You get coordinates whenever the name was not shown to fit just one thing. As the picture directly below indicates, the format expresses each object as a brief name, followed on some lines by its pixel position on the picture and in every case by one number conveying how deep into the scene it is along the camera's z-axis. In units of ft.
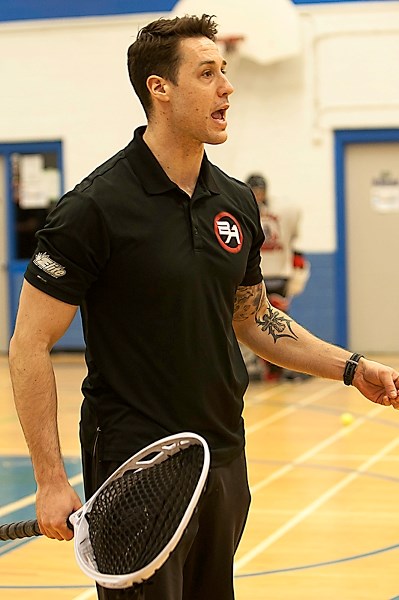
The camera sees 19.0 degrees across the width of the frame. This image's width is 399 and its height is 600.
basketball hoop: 51.52
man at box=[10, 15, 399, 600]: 10.43
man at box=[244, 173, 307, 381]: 44.11
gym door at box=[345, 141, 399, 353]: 52.75
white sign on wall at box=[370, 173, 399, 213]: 52.54
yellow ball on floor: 34.88
